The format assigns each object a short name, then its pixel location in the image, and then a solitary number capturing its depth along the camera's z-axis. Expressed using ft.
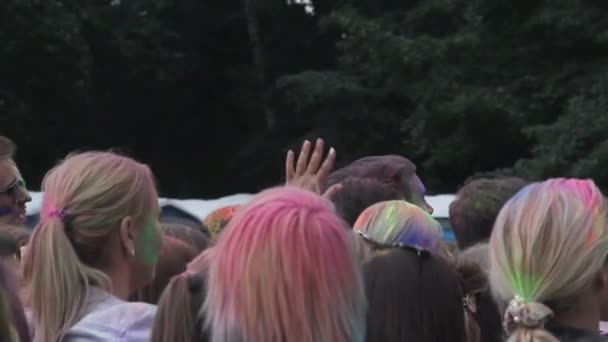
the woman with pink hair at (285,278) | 14.67
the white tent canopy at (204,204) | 62.15
